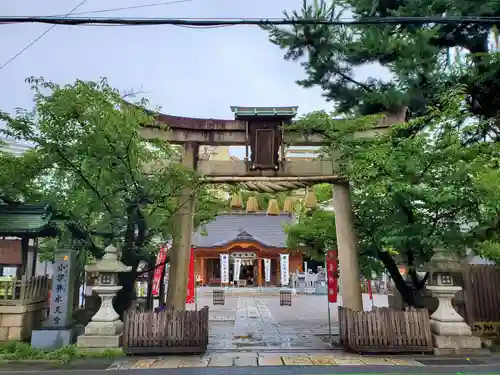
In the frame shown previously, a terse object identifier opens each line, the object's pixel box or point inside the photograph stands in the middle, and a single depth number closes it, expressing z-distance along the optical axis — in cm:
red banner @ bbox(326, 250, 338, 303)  1278
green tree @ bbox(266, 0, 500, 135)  1184
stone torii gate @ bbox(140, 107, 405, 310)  1162
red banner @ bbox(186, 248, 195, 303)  1358
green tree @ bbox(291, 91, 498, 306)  906
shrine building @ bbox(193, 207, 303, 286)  3631
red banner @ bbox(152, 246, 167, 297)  1377
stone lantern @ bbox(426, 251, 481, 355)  920
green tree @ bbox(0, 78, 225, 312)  911
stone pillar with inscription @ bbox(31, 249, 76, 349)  953
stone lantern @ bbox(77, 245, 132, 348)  926
